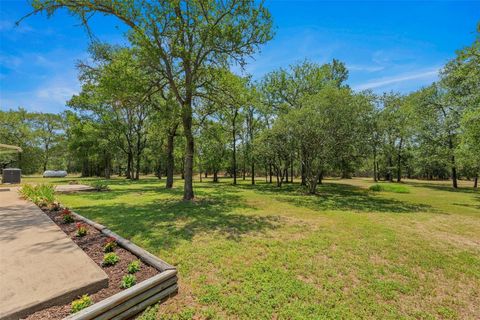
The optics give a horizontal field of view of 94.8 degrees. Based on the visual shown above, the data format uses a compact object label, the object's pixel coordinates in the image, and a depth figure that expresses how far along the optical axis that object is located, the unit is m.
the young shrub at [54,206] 7.49
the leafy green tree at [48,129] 36.75
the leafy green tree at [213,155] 24.59
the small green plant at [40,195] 8.11
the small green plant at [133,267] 3.33
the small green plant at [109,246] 4.12
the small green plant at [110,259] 3.59
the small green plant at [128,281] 2.94
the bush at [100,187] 14.60
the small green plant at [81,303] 2.46
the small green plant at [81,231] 4.96
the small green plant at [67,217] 6.06
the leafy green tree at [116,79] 8.88
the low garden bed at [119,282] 2.46
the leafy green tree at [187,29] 8.38
